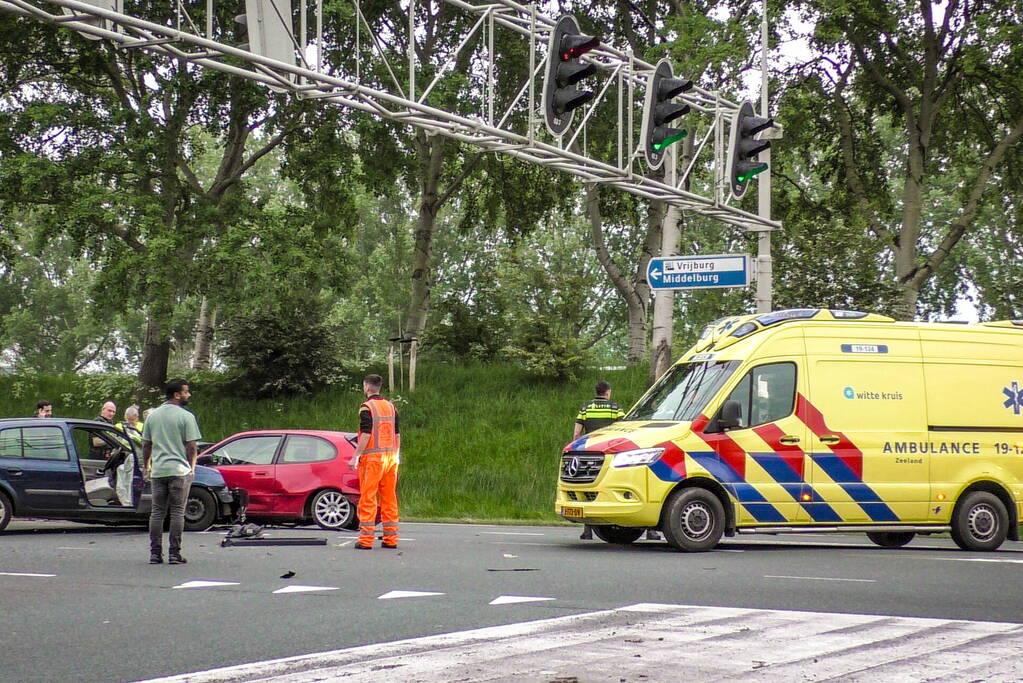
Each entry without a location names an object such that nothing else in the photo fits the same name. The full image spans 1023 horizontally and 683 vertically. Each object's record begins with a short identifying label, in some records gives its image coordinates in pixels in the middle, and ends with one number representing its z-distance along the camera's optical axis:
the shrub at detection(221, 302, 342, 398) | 33.00
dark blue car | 16.62
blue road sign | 19.12
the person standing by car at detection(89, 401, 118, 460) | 17.23
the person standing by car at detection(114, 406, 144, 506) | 16.78
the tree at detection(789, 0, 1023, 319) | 30.89
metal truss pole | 12.81
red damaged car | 18.05
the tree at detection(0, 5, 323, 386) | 30.28
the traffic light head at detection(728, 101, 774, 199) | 19.52
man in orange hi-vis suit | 14.02
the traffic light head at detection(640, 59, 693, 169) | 17.56
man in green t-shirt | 12.88
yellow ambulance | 14.03
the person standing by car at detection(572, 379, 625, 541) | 16.94
